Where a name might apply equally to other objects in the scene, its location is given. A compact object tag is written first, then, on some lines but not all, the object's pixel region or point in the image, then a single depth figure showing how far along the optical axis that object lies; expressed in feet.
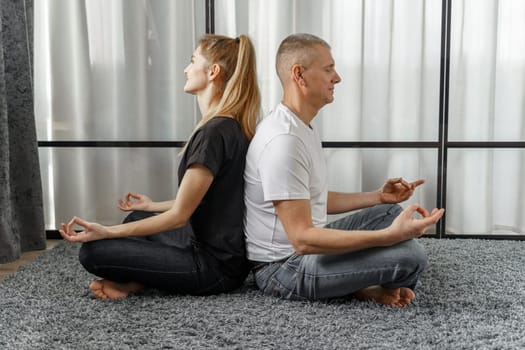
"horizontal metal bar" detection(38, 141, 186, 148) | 11.55
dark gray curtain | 9.77
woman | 7.30
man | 6.82
